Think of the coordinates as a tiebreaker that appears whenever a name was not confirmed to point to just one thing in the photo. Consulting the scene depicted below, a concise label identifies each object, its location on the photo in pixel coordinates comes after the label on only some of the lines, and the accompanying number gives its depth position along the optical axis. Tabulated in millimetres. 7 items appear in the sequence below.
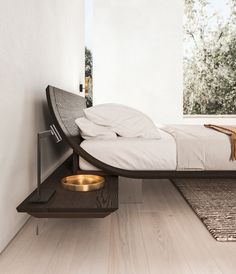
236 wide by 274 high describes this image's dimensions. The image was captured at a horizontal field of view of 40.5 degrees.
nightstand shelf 1564
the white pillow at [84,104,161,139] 2389
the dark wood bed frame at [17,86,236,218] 1578
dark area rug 1878
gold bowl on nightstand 1859
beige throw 2181
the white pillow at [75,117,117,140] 2330
